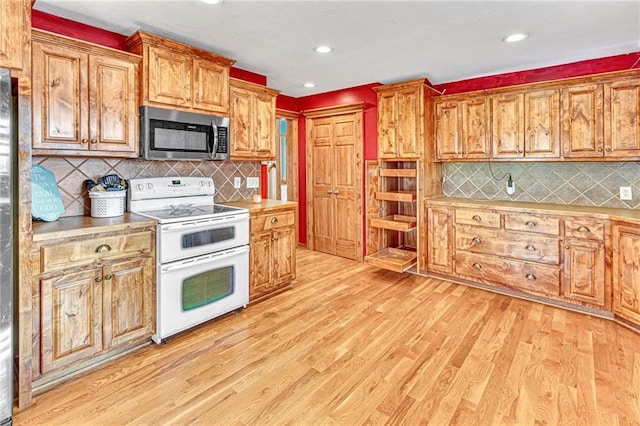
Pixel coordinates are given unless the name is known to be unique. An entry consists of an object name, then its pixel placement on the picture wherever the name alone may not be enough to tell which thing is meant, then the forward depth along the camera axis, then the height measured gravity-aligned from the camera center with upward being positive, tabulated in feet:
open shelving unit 13.56 -0.28
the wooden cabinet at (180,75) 8.86 +3.78
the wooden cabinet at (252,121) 11.30 +3.08
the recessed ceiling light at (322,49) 10.27 +4.87
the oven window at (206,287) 8.76 -2.03
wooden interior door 15.85 +1.43
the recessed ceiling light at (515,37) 9.34 +4.74
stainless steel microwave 8.98 +2.14
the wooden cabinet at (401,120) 13.17 +3.60
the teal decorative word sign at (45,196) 7.56 +0.35
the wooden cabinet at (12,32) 5.49 +2.91
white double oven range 8.31 -1.05
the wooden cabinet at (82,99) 7.38 +2.61
